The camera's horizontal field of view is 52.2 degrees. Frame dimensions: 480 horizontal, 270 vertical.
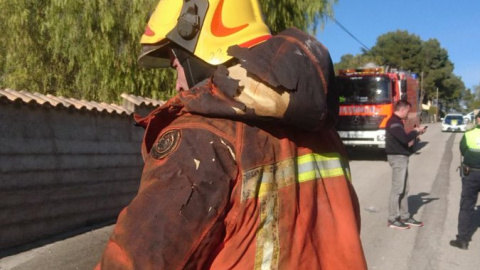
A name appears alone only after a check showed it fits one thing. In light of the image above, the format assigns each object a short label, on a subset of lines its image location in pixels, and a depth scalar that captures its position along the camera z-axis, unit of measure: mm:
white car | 32125
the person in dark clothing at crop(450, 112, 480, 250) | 6473
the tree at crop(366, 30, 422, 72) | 61969
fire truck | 15430
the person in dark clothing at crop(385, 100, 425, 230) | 7309
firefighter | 1088
